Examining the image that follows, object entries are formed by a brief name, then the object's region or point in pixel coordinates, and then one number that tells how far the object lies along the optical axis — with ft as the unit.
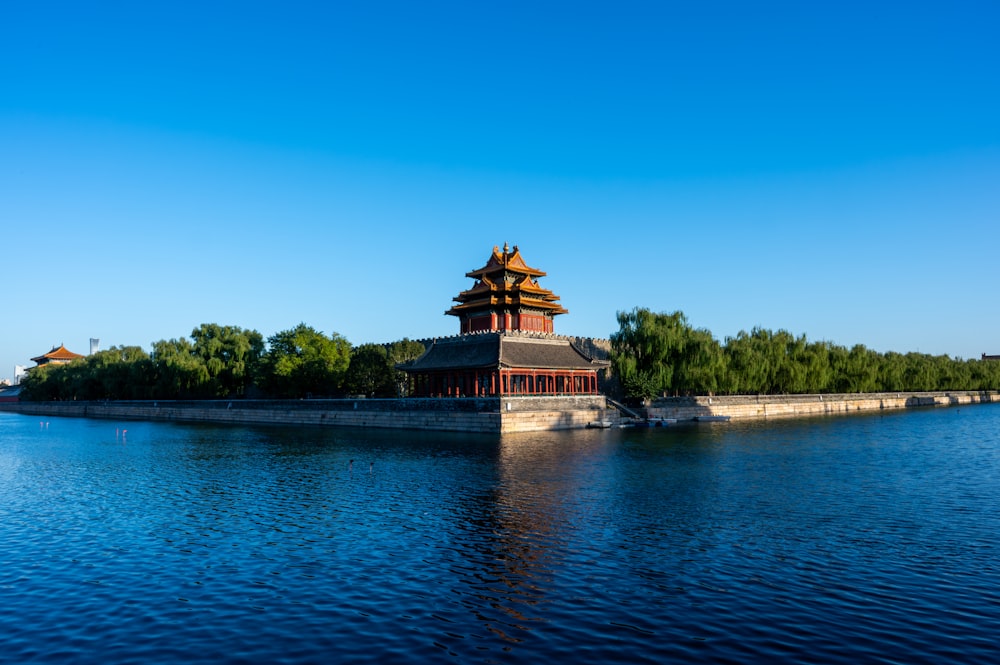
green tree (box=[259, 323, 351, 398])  222.28
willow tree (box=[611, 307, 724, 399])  196.75
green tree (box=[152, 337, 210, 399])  264.31
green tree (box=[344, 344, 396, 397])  216.54
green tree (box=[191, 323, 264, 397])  265.54
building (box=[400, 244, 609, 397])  182.19
